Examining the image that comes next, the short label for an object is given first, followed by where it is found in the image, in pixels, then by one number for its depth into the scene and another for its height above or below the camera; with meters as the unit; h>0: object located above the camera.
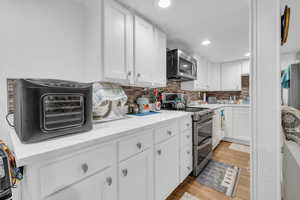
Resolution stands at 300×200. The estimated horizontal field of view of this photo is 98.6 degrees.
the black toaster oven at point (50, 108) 0.63 -0.05
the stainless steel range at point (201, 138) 1.82 -0.62
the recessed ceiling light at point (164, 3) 1.38 +1.04
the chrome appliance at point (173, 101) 2.31 -0.05
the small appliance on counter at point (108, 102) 1.21 -0.03
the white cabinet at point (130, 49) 1.28 +0.59
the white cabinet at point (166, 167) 1.23 -0.72
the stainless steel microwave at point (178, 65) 2.14 +0.59
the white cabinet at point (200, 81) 3.02 +0.45
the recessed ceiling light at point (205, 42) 2.43 +1.08
